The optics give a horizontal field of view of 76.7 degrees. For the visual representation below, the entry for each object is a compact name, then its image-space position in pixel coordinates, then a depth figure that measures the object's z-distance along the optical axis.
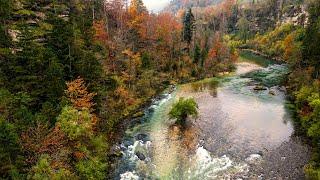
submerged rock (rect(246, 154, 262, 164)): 31.64
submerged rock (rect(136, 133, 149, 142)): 36.86
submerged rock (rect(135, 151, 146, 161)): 32.32
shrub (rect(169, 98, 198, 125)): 40.16
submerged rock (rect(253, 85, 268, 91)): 57.14
